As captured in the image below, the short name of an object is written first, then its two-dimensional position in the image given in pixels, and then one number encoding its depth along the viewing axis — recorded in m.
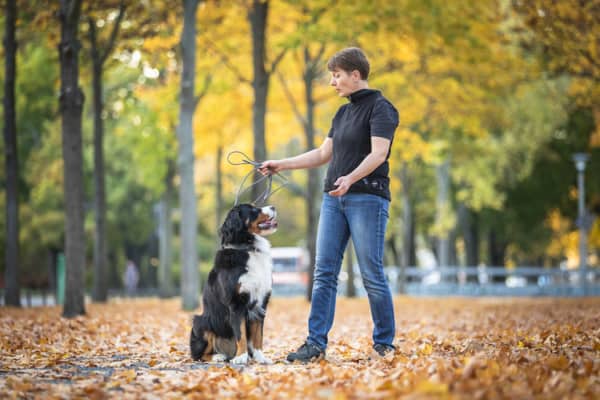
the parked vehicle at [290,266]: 58.94
